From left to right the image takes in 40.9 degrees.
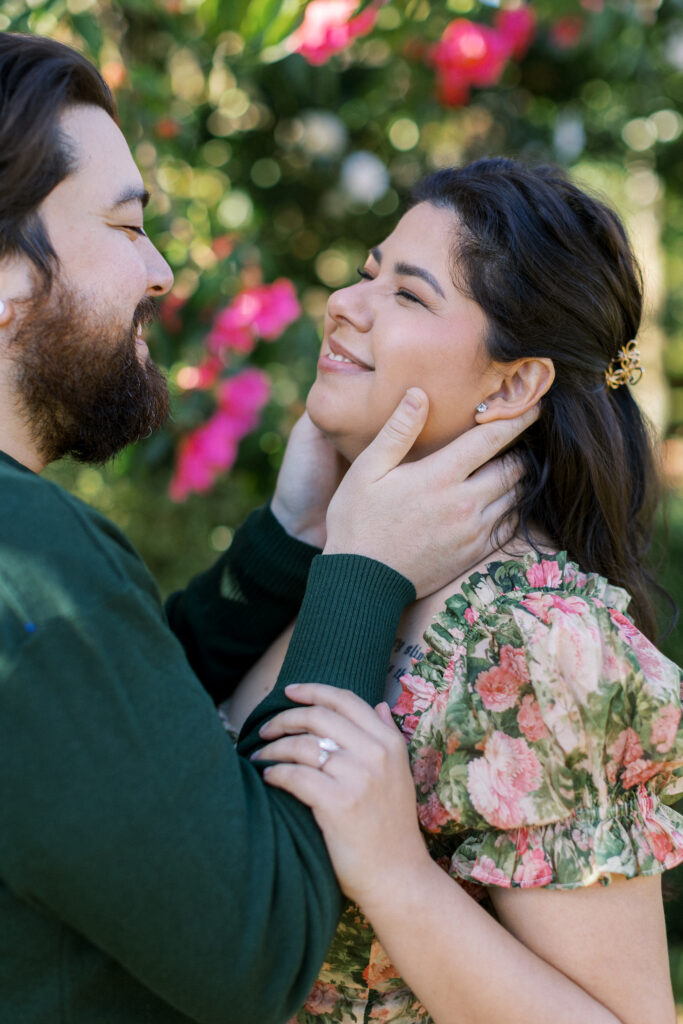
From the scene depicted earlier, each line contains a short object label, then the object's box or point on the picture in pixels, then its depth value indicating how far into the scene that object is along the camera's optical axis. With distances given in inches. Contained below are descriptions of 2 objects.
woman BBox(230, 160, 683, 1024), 50.8
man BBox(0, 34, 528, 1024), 41.9
